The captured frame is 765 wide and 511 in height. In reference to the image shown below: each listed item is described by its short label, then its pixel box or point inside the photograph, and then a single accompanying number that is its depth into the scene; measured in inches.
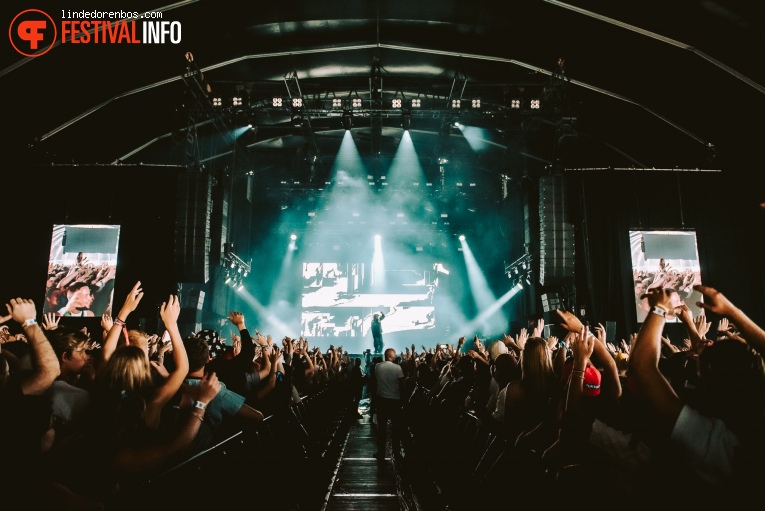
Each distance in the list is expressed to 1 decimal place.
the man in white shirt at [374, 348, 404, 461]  299.3
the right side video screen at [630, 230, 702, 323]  549.6
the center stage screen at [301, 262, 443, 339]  789.9
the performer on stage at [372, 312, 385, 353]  665.0
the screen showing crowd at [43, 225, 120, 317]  538.6
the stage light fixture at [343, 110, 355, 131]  564.4
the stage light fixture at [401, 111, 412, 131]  540.1
